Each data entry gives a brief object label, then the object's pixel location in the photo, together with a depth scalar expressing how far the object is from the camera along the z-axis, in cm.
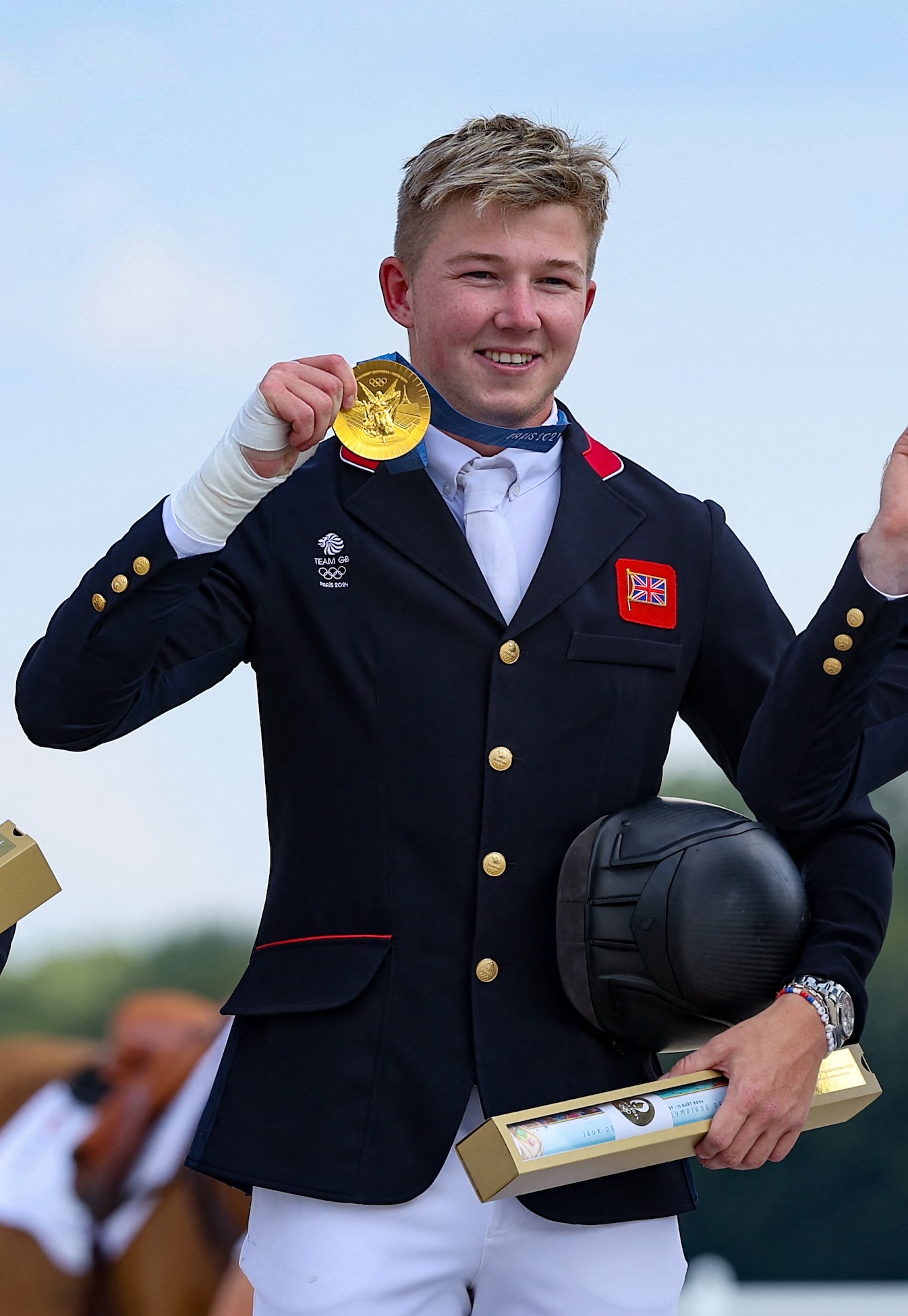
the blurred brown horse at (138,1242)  987
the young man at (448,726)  879
